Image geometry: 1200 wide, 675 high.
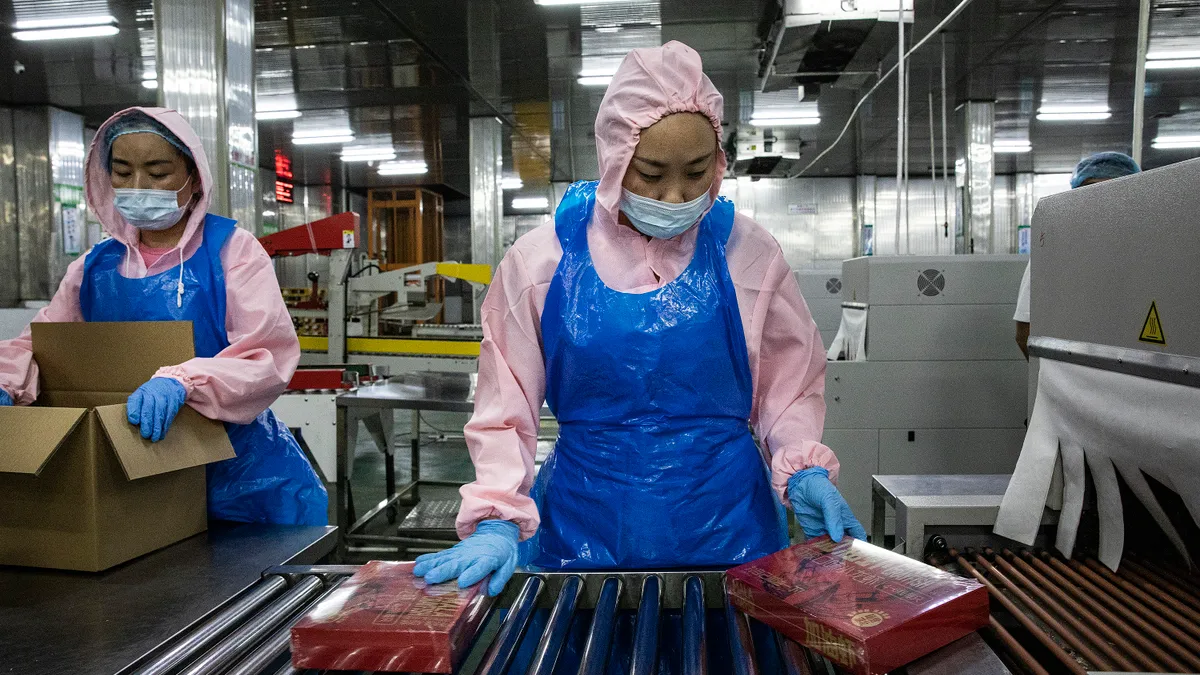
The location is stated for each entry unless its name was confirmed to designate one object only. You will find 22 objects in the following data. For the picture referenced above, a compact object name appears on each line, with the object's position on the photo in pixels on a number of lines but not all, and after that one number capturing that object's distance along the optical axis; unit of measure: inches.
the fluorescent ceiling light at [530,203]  647.1
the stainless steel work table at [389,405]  140.4
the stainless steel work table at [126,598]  40.6
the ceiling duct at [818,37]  155.2
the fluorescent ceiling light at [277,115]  349.4
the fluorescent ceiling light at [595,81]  295.3
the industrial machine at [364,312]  217.8
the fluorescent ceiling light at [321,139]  408.8
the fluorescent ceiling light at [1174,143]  441.4
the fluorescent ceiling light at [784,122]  365.7
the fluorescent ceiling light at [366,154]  451.2
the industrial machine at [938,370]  141.9
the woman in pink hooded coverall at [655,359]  51.3
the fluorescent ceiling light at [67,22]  232.7
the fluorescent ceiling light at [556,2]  213.0
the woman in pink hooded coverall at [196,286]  67.2
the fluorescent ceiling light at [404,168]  503.8
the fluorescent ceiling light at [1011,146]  445.7
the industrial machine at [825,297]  255.3
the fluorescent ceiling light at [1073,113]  362.3
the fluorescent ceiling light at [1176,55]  270.4
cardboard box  49.2
